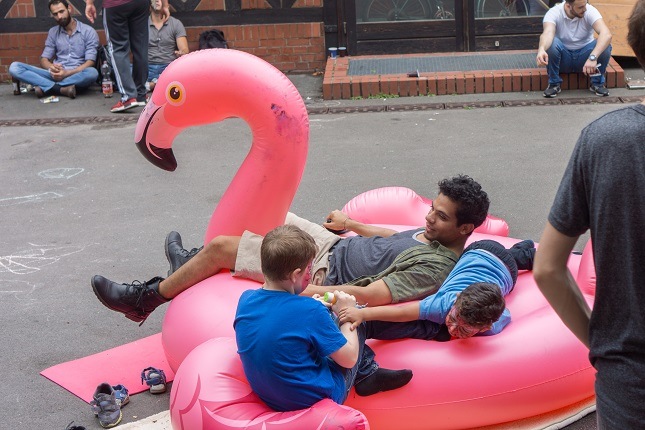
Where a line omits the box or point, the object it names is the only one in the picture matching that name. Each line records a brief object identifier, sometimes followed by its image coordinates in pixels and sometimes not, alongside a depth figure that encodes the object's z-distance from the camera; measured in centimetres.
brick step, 962
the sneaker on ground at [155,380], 421
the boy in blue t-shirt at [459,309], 353
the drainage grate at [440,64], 1002
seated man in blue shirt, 1034
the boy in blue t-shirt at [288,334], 313
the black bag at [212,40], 1041
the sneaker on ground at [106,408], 393
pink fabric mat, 428
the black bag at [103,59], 1041
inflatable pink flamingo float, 333
